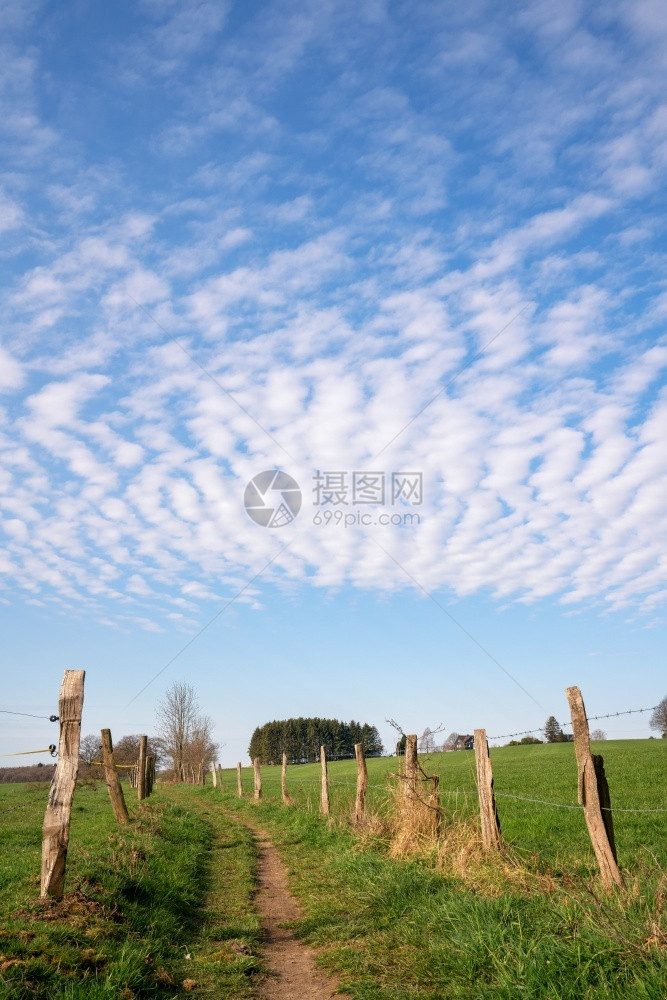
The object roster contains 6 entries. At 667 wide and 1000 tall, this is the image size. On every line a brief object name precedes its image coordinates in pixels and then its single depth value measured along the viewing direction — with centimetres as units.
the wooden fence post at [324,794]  1695
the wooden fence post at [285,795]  2223
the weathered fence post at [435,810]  1006
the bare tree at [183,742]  6394
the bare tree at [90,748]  6675
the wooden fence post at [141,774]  2338
